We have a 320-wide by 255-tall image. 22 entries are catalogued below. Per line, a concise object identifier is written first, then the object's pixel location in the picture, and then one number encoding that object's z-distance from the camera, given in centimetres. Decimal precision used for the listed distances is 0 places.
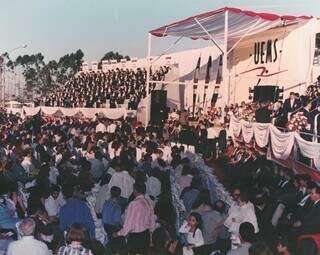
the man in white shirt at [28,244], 574
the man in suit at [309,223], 707
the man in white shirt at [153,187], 1059
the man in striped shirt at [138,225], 806
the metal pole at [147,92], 2904
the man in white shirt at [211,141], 2053
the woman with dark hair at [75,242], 555
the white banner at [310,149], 1107
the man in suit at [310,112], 1363
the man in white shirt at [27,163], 1267
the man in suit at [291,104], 1711
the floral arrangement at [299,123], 1362
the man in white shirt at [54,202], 898
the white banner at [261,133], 1520
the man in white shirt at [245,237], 569
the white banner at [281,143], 1300
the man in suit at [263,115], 1789
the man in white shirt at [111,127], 2387
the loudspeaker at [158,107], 3112
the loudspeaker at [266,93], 2522
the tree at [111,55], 10675
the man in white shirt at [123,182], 1017
